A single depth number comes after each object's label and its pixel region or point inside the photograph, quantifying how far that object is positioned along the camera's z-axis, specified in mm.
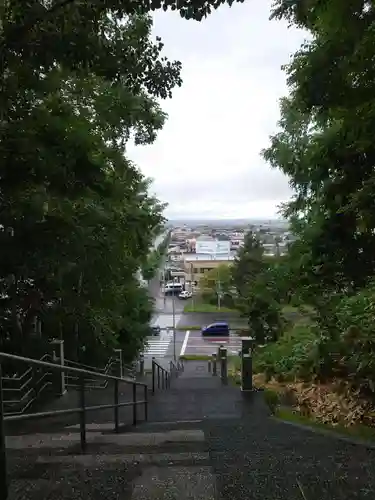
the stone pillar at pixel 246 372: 8852
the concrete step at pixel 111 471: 2674
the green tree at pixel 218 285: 41088
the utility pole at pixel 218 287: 42081
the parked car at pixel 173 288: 48319
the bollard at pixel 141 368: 19538
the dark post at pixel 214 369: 18225
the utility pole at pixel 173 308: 30812
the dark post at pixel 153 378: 11500
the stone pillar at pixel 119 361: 14688
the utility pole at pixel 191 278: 46438
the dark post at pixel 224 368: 13380
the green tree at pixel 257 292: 14811
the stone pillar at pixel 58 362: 9023
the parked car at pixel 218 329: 37188
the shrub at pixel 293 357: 8945
